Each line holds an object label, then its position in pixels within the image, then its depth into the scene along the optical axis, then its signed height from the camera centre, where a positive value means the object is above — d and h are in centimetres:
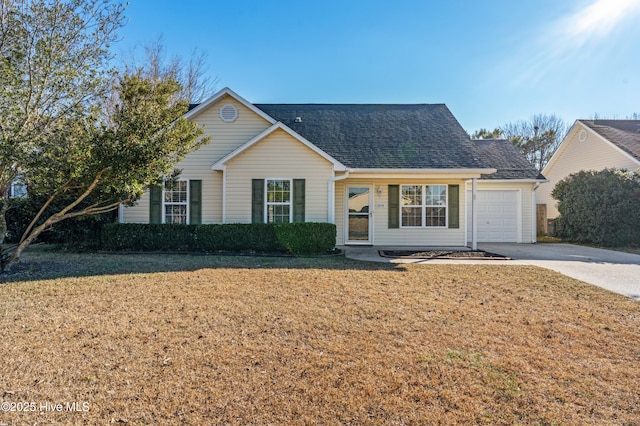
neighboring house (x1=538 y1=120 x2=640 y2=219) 1600 +355
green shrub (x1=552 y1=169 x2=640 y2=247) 1279 +36
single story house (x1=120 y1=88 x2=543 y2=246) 1083 +136
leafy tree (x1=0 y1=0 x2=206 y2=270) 630 +220
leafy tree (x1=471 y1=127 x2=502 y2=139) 2873 +746
